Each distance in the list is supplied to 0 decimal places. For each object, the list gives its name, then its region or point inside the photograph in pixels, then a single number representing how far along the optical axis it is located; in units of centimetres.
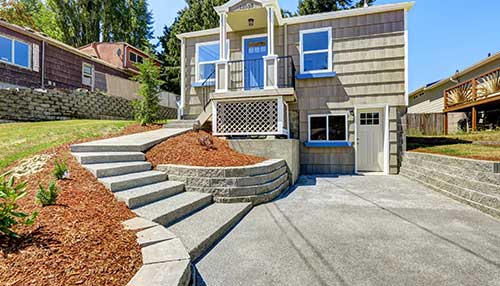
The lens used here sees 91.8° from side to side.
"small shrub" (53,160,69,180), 326
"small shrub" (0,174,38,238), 188
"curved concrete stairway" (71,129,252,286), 195
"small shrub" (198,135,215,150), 573
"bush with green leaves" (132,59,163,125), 804
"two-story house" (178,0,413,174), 704
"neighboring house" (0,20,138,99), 1082
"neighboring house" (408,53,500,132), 871
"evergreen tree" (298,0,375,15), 1579
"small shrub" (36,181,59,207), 255
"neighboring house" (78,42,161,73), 1738
